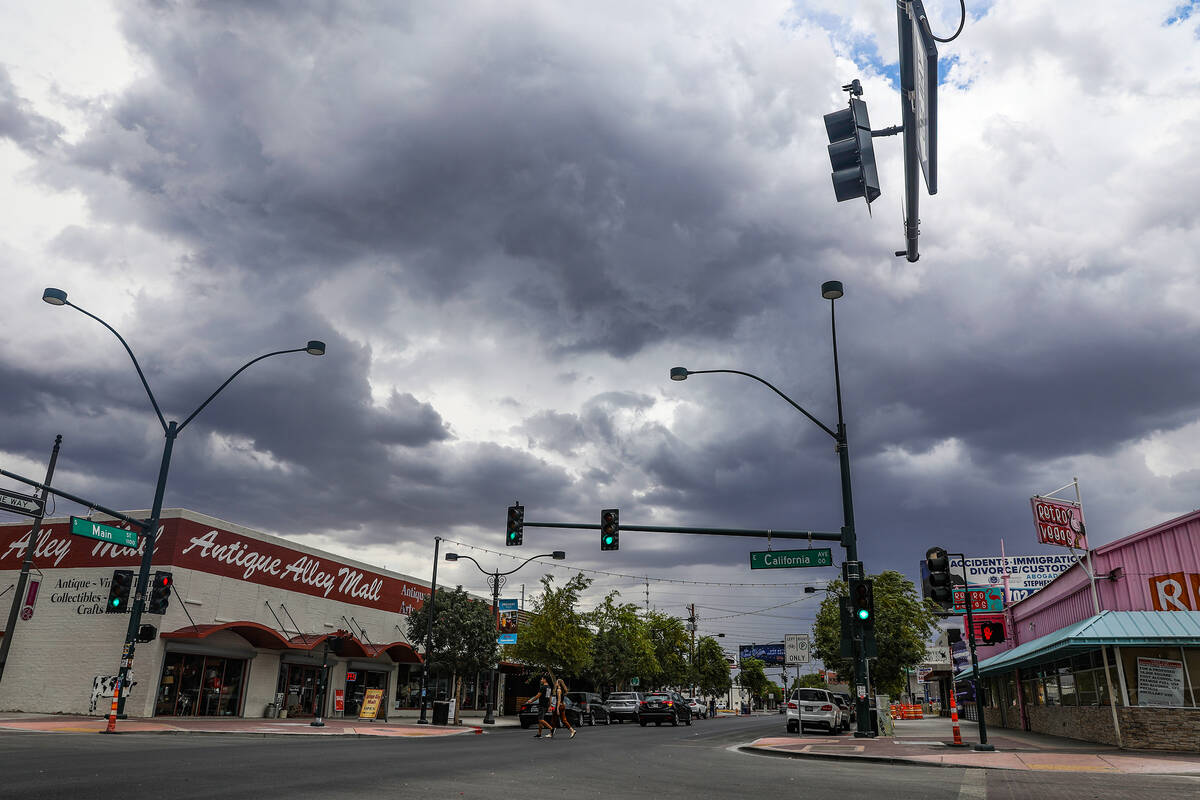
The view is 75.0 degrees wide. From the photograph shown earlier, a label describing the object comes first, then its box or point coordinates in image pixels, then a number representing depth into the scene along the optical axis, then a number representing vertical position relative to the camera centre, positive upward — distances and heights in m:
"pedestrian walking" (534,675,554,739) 25.50 -1.32
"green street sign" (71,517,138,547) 21.48 +3.22
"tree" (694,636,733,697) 98.00 -0.03
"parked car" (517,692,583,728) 37.31 -2.37
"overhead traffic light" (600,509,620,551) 23.16 +3.84
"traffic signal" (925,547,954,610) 17.62 +2.04
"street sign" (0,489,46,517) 22.70 +4.19
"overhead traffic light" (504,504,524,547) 23.78 +3.90
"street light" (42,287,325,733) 21.48 +3.70
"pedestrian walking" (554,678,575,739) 26.81 -1.12
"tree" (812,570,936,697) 38.38 +1.91
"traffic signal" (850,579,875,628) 19.61 +1.58
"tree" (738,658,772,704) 130.00 -1.49
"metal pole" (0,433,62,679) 28.91 +2.50
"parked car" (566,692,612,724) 40.78 -2.27
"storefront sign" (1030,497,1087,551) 24.86 +4.62
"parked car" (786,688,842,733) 30.61 -1.56
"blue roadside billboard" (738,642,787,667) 130.50 +2.40
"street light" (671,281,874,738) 20.14 +4.35
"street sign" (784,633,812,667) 57.31 +1.33
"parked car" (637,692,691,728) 40.56 -2.16
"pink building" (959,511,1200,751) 18.91 +0.73
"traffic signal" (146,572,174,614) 21.30 +1.58
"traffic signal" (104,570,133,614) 20.98 +1.56
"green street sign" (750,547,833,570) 21.94 +2.94
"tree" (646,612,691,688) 78.12 +1.88
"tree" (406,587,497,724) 40.94 +1.22
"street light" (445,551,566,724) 39.06 +3.48
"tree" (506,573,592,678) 46.97 +1.60
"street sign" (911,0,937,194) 5.93 +4.40
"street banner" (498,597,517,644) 41.94 +2.39
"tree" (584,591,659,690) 59.62 +1.39
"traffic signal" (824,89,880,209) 7.38 +4.61
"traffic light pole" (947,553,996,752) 18.02 -0.18
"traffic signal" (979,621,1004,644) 18.77 +0.92
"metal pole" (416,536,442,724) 37.84 +0.90
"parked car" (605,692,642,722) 45.28 -2.29
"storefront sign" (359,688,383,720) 35.38 -1.94
